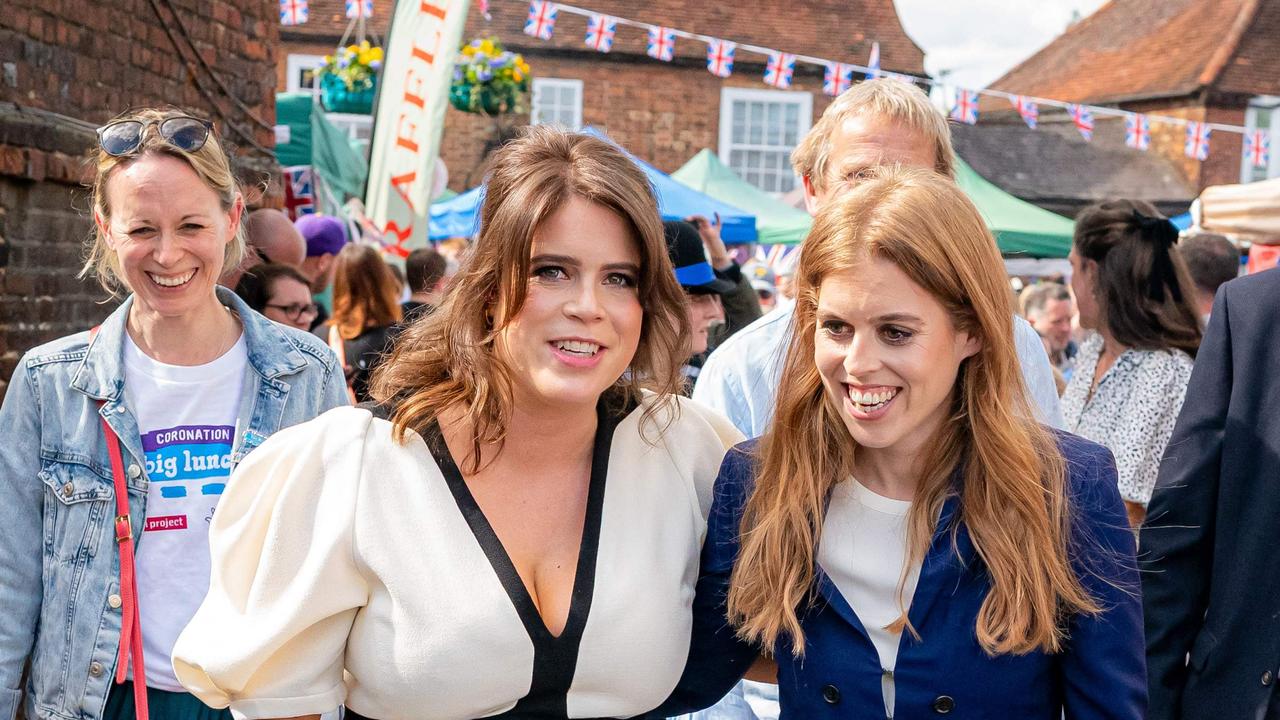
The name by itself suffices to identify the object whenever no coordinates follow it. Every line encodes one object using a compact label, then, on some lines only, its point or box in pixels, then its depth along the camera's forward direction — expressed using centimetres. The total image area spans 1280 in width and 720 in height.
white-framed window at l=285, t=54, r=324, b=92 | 2006
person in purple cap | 691
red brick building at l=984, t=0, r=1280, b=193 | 2605
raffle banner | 708
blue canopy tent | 1094
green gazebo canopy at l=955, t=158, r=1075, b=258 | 1288
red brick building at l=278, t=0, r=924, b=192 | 2042
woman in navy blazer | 201
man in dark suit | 267
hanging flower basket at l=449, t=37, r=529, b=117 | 1349
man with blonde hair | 282
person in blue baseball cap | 502
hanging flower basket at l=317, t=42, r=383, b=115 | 1205
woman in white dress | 206
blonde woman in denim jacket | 270
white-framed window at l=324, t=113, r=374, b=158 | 1859
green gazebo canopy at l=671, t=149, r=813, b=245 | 1348
